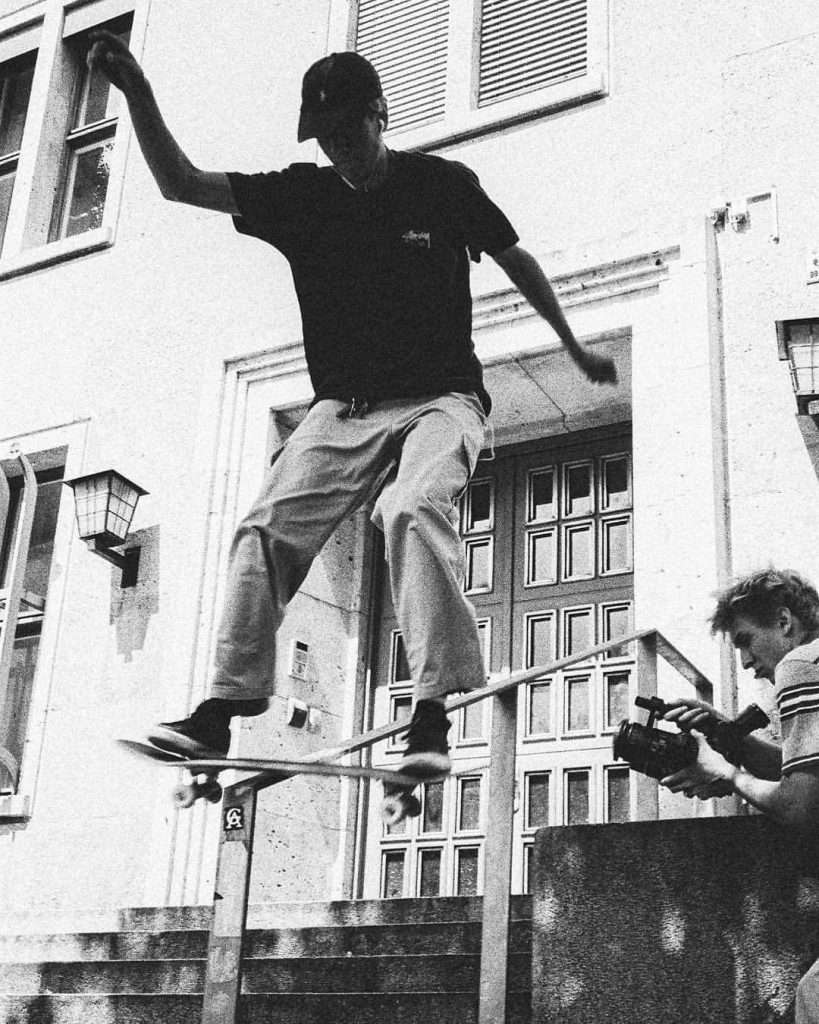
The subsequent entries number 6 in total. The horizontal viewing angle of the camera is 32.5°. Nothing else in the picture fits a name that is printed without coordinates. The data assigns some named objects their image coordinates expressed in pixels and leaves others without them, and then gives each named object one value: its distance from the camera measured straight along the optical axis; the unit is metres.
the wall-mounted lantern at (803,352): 5.66
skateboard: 3.12
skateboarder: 3.34
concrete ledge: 3.29
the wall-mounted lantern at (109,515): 7.41
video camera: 3.57
